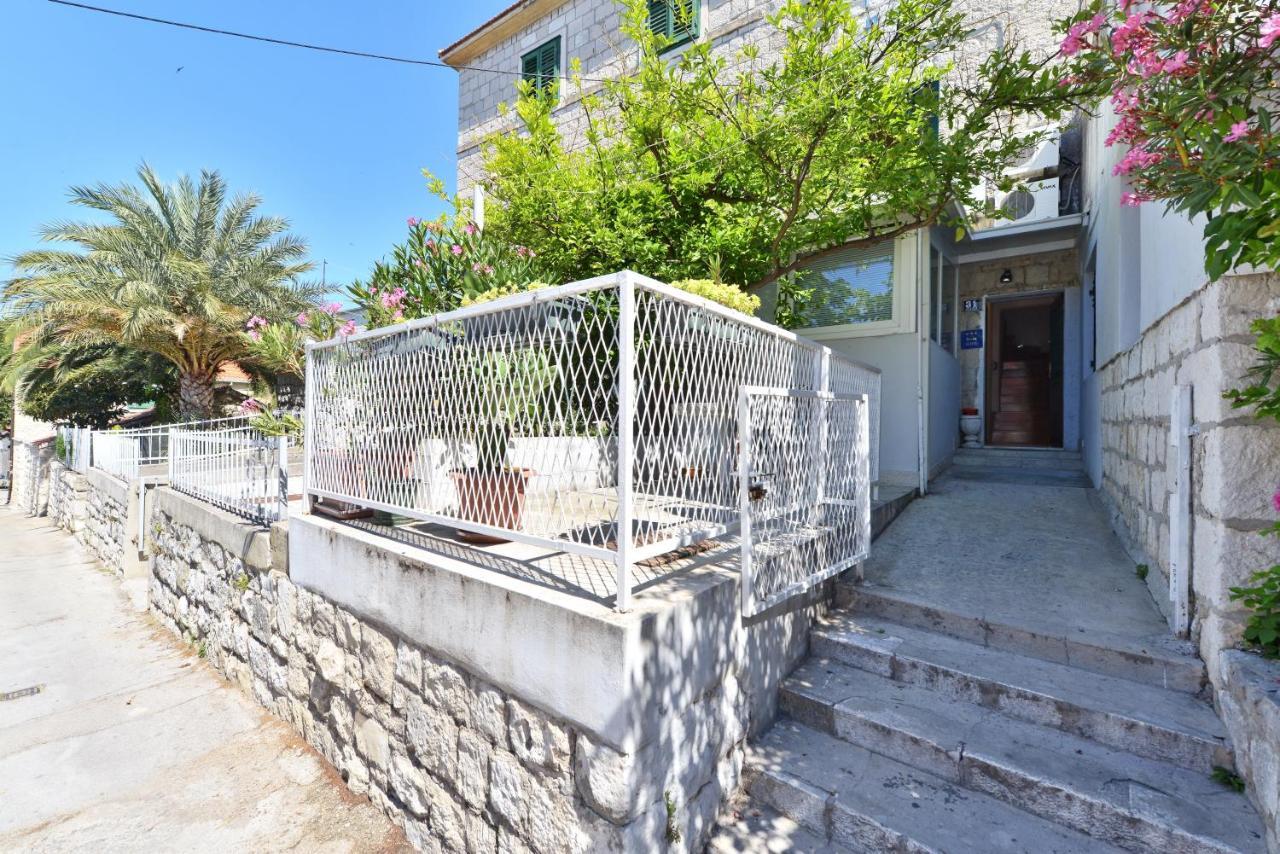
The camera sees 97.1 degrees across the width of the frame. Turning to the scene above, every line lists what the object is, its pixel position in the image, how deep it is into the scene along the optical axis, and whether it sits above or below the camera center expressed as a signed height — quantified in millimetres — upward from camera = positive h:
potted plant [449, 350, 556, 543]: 2555 +0
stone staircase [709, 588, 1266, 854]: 1903 -1254
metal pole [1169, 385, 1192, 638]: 2404 -369
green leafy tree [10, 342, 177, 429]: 12641 +923
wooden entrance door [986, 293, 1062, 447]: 7797 +719
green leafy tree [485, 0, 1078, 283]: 4117 +2219
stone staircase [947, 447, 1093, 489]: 5723 -465
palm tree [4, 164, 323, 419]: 10625 +2788
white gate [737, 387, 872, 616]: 2479 -334
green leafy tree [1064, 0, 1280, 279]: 1571 +956
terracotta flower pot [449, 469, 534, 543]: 2623 -353
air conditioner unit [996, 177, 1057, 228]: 6680 +2692
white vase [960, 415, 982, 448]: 7477 -39
